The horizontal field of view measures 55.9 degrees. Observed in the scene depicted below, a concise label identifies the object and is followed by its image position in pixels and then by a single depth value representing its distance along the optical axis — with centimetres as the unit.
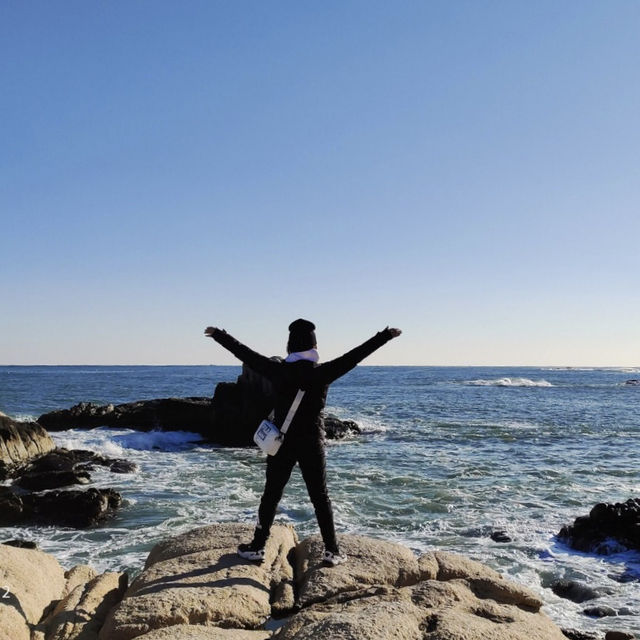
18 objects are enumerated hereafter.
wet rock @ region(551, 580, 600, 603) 854
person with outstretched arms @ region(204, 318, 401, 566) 562
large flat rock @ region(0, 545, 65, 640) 480
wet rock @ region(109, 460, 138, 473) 1902
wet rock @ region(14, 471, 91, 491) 1602
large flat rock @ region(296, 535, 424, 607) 525
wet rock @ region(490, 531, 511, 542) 1115
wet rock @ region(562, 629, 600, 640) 643
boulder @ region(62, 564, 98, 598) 647
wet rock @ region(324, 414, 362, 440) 2709
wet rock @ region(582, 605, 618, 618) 788
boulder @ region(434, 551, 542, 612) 541
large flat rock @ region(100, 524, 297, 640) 460
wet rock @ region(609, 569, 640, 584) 934
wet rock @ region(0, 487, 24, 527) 1278
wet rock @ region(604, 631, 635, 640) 648
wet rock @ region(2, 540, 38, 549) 972
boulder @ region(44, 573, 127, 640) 478
